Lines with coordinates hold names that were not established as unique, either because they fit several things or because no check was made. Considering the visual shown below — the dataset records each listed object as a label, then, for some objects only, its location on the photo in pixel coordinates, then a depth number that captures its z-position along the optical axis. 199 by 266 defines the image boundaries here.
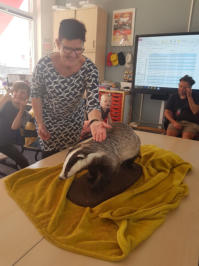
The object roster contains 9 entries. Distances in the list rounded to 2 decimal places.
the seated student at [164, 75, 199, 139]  2.69
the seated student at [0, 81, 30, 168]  2.09
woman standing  1.17
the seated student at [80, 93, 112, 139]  2.82
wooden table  0.67
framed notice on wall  4.10
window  4.30
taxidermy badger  0.99
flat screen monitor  3.45
